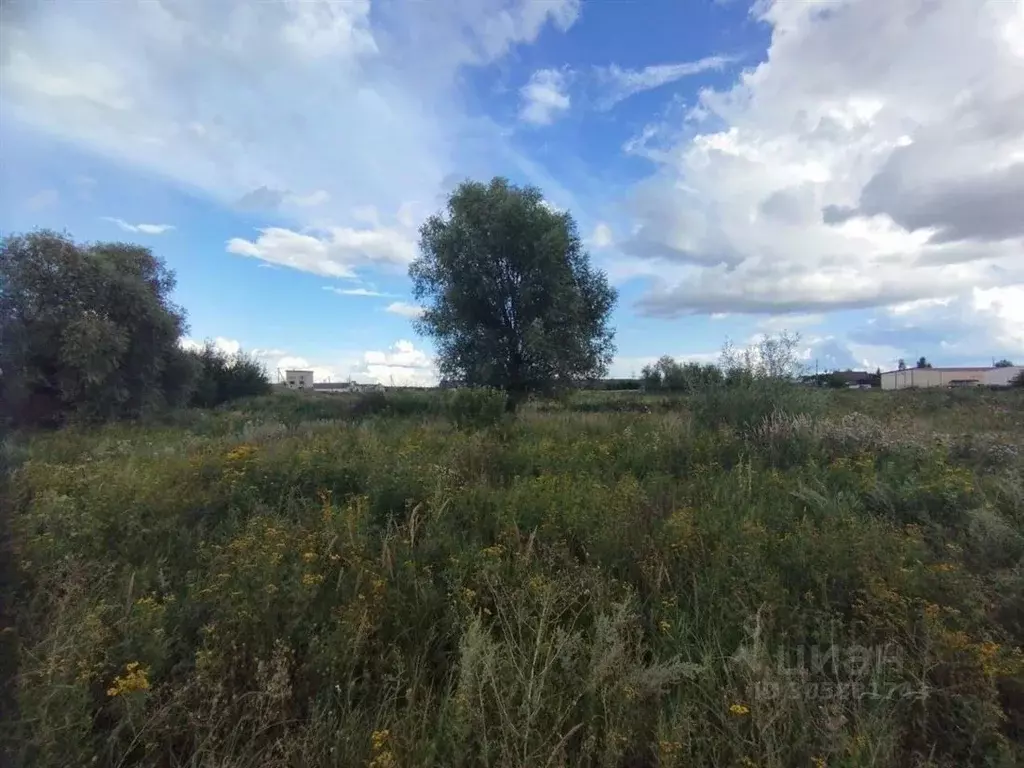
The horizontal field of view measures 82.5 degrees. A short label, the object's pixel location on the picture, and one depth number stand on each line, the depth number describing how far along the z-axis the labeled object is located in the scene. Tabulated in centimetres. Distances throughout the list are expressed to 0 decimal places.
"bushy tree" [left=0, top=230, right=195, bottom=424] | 2109
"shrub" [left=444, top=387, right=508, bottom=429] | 1351
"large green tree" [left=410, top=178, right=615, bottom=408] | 2859
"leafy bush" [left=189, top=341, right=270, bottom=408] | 3885
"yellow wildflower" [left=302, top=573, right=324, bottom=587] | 359
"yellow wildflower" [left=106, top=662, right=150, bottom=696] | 277
